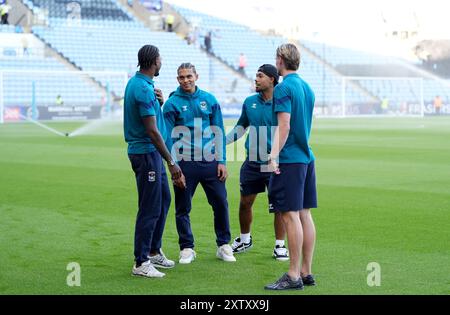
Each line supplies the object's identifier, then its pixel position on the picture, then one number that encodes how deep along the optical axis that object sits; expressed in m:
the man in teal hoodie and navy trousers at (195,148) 16.55
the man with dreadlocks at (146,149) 14.67
